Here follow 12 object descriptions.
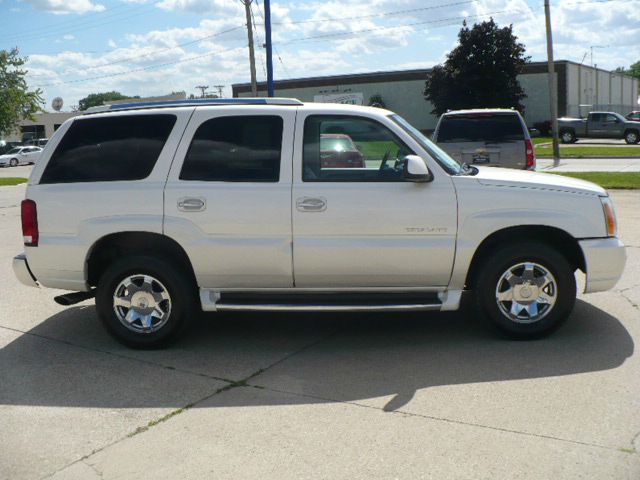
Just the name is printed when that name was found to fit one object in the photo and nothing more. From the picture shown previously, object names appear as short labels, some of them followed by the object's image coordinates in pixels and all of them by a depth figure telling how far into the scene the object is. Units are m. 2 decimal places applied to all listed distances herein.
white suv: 5.79
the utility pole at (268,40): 24.78
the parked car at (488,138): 12.17
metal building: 54.91
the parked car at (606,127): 41.62
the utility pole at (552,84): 30.69
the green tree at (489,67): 49.22
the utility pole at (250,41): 33.88
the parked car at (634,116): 44.65
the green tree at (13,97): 52.00
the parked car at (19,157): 53.25
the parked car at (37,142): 68.00
